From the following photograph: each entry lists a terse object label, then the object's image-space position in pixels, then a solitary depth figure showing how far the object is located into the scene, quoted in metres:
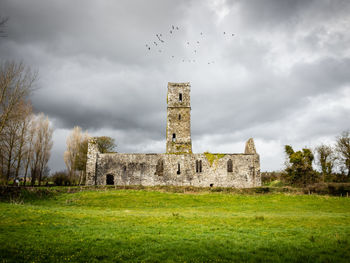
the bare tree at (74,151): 48.56
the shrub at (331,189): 30.44
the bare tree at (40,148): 39.47
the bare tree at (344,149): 41.09
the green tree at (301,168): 39.72
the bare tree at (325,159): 43.69
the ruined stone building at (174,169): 35.66
